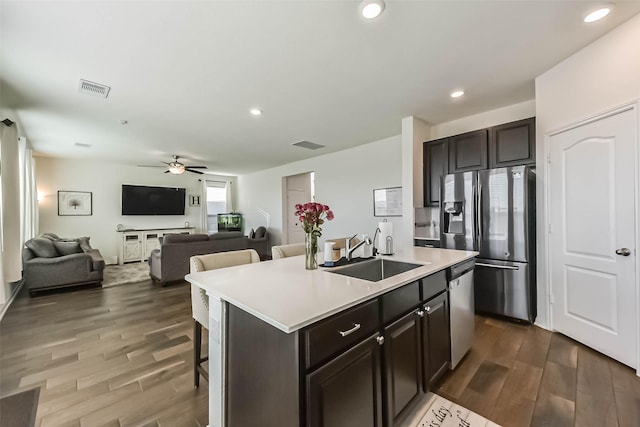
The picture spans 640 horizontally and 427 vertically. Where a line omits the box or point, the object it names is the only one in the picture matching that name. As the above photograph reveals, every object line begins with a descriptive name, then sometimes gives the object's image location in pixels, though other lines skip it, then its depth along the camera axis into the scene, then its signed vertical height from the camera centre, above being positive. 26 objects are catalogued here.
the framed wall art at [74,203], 6.10 +0.34
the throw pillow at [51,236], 5.00 -0.40
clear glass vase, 1.79 -0.26
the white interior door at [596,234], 2.05 -0.21
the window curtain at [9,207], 2.82 +0.12
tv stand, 6.65 -0.74
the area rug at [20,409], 1.58 -1.27
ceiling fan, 5.50 +1.04
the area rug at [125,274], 4.84 -1.25
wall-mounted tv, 6.85 +0.44
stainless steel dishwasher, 1.98 -0.81
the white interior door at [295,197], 7.19 +0.50
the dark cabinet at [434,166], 3.63 +0.68
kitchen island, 0.98 -0.55
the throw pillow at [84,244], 5.02 -0.57
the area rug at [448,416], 1.53 -1.28
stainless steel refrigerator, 2.77 -0.26
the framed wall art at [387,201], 4.61 +0.21
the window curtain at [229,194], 8.87 +0.73
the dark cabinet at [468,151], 3.26 +0.81
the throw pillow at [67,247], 4.50 -0.55
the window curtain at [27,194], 4.12 +0.41
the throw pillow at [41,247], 4.20 -0.51
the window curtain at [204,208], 8.14 +0.23
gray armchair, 3.99 -0.80
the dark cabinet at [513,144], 2.89 +0.81
